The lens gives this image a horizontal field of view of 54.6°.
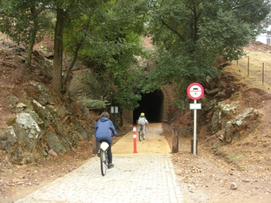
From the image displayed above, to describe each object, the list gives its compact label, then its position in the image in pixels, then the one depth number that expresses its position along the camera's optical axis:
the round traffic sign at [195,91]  9.53
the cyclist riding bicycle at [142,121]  15.17
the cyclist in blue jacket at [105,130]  6.95
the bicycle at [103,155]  6.72
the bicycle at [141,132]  15.64
